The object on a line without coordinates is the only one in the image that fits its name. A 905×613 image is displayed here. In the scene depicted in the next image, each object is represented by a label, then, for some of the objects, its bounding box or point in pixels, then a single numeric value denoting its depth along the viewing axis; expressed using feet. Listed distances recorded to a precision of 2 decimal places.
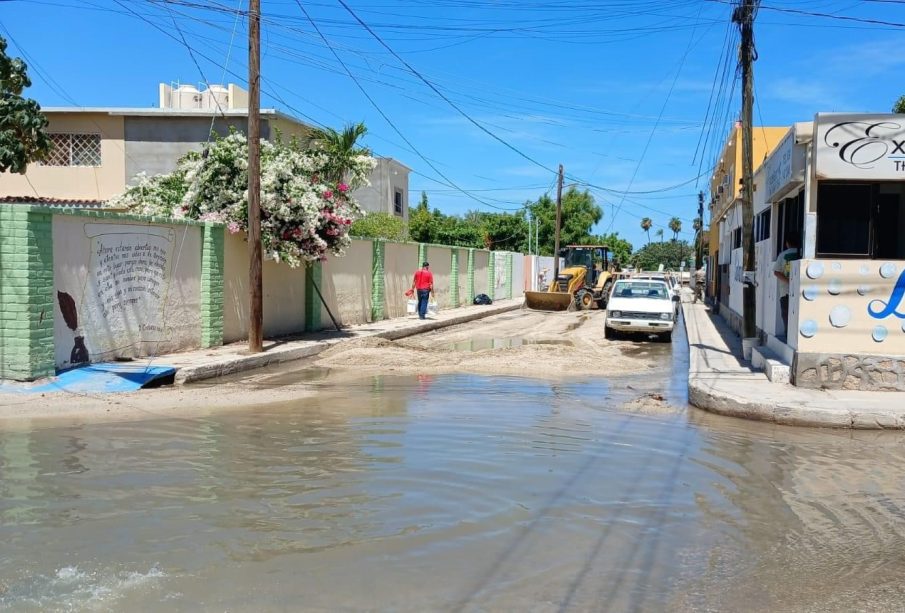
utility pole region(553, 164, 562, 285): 128.83
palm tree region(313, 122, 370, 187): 60.29
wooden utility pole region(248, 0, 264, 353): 47.14
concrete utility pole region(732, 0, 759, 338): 48.32
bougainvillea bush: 51.06
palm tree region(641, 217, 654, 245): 442.09
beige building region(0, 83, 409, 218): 85.81
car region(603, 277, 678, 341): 63.16
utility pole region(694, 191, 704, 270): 193.84
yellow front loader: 100.99
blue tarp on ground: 34.58
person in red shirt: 77.66
